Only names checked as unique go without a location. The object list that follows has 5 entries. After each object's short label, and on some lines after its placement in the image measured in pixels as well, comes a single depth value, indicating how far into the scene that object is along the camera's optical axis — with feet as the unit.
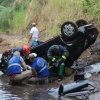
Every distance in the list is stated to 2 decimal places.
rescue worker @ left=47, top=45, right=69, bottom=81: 40.29
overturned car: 41.24
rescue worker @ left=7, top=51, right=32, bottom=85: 37.83
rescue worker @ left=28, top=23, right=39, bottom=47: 57.19
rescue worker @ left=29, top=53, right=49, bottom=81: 38.88
